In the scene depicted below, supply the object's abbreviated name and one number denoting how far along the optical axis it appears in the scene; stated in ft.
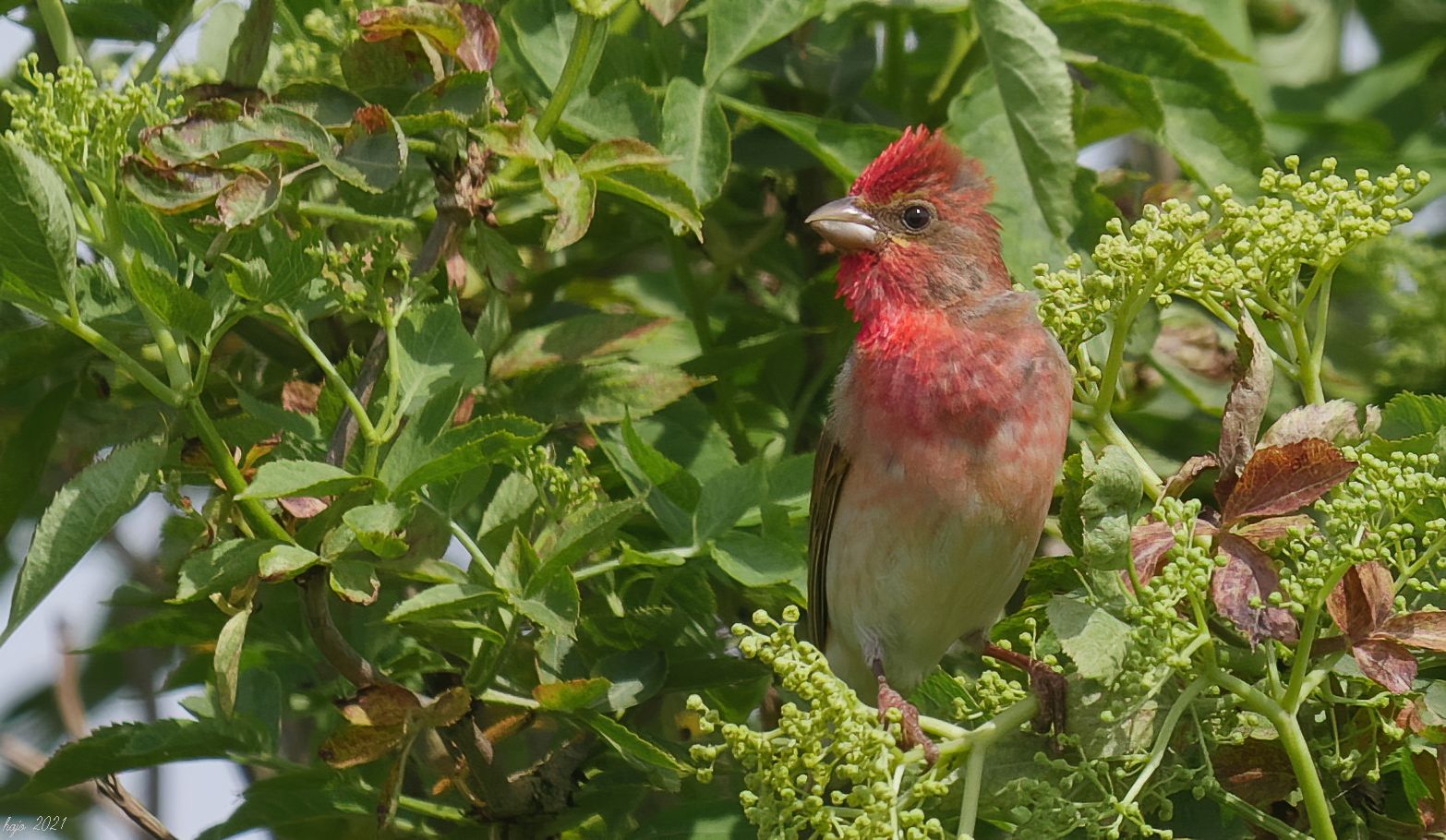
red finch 25.38
